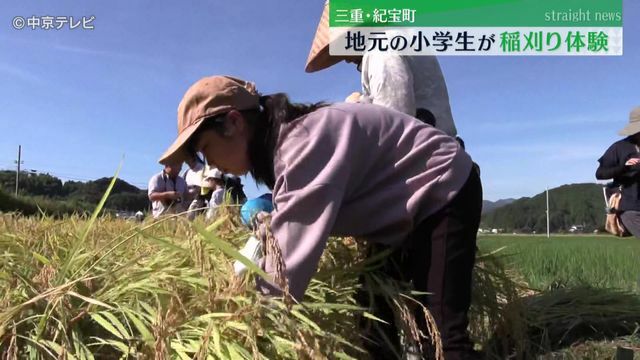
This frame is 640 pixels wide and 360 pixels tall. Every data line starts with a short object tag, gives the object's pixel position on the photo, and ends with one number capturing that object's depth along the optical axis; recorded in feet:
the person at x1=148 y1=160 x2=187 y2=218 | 15.55
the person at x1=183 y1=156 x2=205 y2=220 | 14.50
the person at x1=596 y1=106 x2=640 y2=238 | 9.31
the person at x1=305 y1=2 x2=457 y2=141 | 5.84
